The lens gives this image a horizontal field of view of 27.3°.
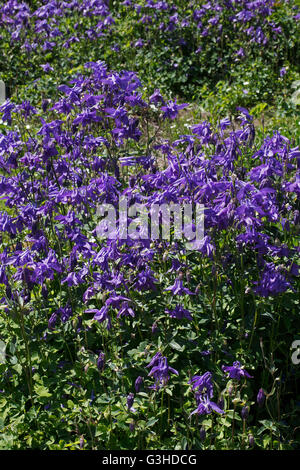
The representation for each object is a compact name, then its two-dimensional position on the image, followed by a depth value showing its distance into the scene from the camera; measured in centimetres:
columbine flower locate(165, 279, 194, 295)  282
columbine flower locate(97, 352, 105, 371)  278
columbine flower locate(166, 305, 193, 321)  293
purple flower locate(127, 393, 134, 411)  268
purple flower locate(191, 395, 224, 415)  257
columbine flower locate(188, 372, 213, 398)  262
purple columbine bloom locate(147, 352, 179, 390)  269
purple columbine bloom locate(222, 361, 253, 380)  275
